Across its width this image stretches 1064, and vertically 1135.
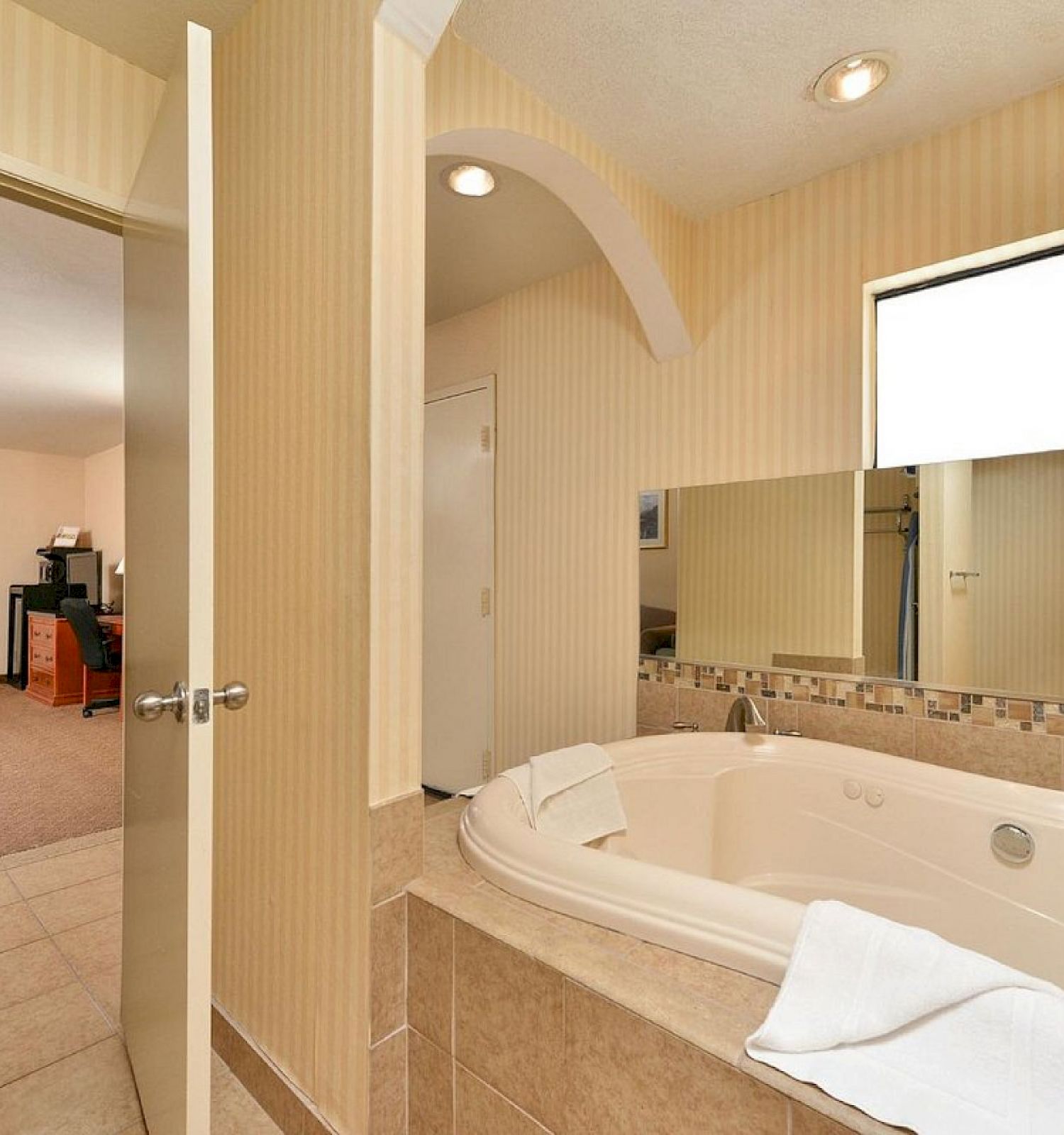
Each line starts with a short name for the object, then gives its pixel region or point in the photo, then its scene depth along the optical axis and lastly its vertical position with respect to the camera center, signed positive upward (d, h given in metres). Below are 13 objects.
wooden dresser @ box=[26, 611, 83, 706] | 5.41 -0.90
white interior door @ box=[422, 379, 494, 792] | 2.96 -0.13
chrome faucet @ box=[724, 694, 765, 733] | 1.92 -0.46
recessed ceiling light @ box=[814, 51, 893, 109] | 1.51 +1.17
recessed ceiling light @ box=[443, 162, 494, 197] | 1.95 +1.17
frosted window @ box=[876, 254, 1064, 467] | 1.66 +0.53
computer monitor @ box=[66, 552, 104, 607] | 6.28 -0.12
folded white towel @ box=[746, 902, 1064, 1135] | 0.65 -0.53
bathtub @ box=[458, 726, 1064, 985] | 0.99 -0.62
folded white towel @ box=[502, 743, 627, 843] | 1.46 -0.55
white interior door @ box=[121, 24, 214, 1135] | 0.94 -0.06
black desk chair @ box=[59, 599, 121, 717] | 4.89 -0.59
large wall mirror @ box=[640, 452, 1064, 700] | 1.67 -0.05
